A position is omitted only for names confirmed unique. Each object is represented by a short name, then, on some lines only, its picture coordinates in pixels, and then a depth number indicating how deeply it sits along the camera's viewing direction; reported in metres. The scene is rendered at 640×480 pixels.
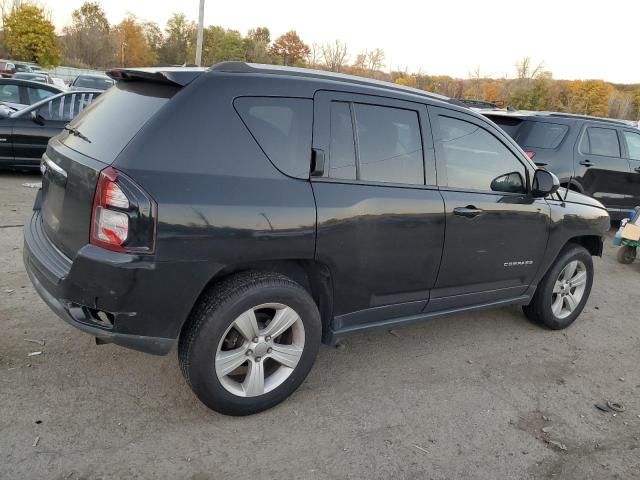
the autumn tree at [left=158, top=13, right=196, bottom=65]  67.12
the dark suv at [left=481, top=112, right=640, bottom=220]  7.76
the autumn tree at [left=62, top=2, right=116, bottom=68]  57.53
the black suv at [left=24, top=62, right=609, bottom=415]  2.51
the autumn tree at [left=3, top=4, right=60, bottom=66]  45.69
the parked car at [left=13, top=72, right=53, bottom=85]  22.48
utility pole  19.80
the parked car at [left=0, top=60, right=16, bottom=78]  25.88
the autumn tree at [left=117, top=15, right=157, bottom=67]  62.34
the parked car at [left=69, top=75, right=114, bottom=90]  20.78
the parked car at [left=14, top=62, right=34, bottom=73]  31.66
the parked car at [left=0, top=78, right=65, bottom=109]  10.41
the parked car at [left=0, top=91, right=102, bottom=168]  8.42
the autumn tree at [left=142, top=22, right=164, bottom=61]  71.44
